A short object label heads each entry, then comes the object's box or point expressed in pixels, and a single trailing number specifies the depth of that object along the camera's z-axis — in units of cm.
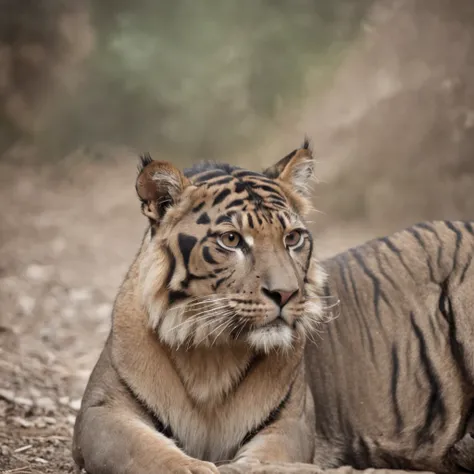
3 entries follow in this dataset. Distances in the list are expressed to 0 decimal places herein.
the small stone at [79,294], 1749
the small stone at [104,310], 1662
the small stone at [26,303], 1634
